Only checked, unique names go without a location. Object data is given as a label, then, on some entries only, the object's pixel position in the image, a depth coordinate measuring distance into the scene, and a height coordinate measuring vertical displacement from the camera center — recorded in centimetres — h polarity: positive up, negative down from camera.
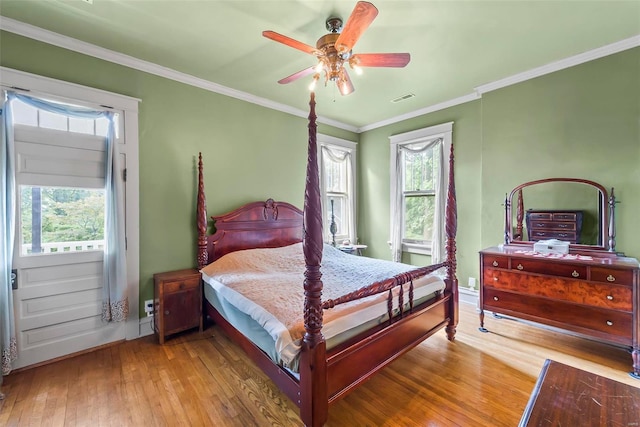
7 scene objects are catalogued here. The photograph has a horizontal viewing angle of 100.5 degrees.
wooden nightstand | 264 -93
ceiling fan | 167 +114
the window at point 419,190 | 393 +32
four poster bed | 150 -70
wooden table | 101 -80
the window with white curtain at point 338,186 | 461 +44
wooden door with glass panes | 224 -20
